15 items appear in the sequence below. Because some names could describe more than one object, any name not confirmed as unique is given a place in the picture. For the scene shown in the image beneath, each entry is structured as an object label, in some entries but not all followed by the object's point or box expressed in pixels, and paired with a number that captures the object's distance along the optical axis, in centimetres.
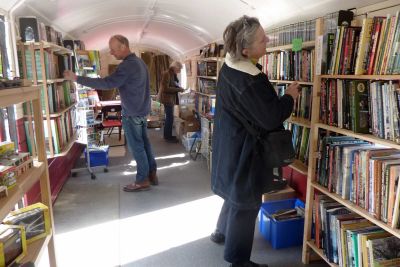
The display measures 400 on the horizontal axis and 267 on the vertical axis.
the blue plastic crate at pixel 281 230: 244
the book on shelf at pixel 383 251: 166
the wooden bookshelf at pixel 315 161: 151
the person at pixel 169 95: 593
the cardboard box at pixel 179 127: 580
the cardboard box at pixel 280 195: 264
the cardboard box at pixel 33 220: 165
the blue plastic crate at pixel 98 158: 429
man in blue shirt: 318
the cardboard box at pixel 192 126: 555
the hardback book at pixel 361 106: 167
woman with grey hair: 171
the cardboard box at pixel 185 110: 607
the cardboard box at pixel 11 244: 136
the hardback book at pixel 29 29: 282
